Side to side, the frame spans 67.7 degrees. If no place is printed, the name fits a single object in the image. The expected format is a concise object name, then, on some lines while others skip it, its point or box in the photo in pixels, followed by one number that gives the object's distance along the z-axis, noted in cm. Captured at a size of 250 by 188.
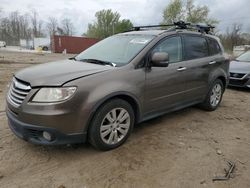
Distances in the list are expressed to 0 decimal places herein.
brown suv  222
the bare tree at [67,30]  5400
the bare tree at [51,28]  5698
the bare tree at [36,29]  5834
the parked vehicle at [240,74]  581
